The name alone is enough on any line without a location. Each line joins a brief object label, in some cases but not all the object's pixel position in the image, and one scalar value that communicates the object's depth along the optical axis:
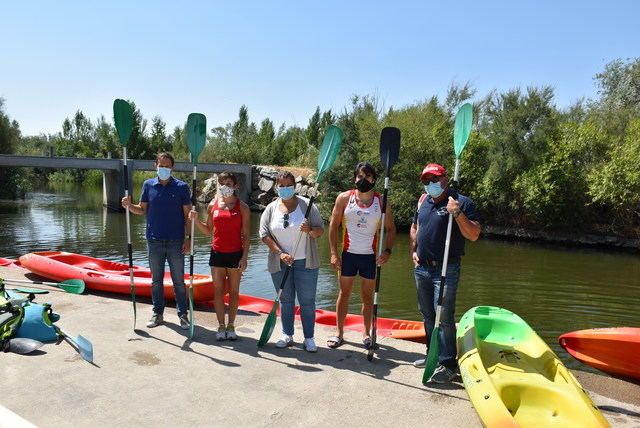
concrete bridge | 27.20
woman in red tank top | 4.57
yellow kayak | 2.82
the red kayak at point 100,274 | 6.41
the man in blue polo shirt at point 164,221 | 4.89
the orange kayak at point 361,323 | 5.37
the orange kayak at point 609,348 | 4.65
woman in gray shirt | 4.38
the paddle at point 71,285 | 6.24
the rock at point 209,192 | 38.81
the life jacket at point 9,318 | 3.93
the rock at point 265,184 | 36.19
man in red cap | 3.79
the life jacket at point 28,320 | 4.00
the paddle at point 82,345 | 3.82
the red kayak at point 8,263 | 8.24
